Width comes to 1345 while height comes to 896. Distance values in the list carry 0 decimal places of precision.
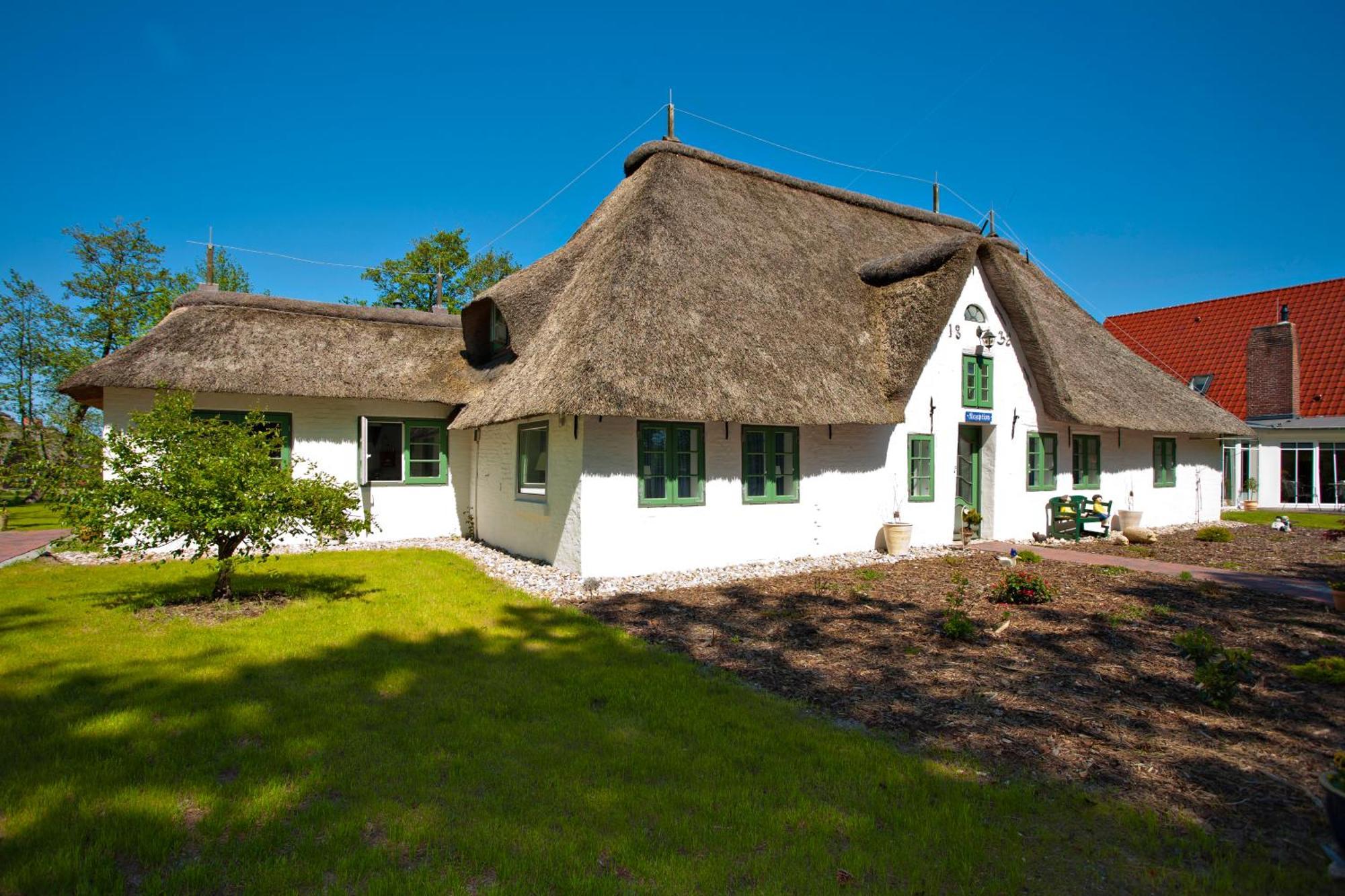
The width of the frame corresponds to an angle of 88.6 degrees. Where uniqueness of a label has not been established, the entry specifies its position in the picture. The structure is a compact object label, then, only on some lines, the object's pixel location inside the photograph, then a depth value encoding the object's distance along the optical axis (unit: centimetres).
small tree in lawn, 732
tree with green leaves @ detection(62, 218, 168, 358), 2956
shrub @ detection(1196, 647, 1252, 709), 520
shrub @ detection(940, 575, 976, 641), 712
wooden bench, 1520
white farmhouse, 1031
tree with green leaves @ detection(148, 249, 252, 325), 3067
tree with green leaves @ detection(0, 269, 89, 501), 2970
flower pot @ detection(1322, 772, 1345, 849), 308
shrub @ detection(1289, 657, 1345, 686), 571
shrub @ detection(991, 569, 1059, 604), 875
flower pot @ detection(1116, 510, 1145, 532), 1606
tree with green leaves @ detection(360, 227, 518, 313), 3700
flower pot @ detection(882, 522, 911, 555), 1252
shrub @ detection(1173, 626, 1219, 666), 586
